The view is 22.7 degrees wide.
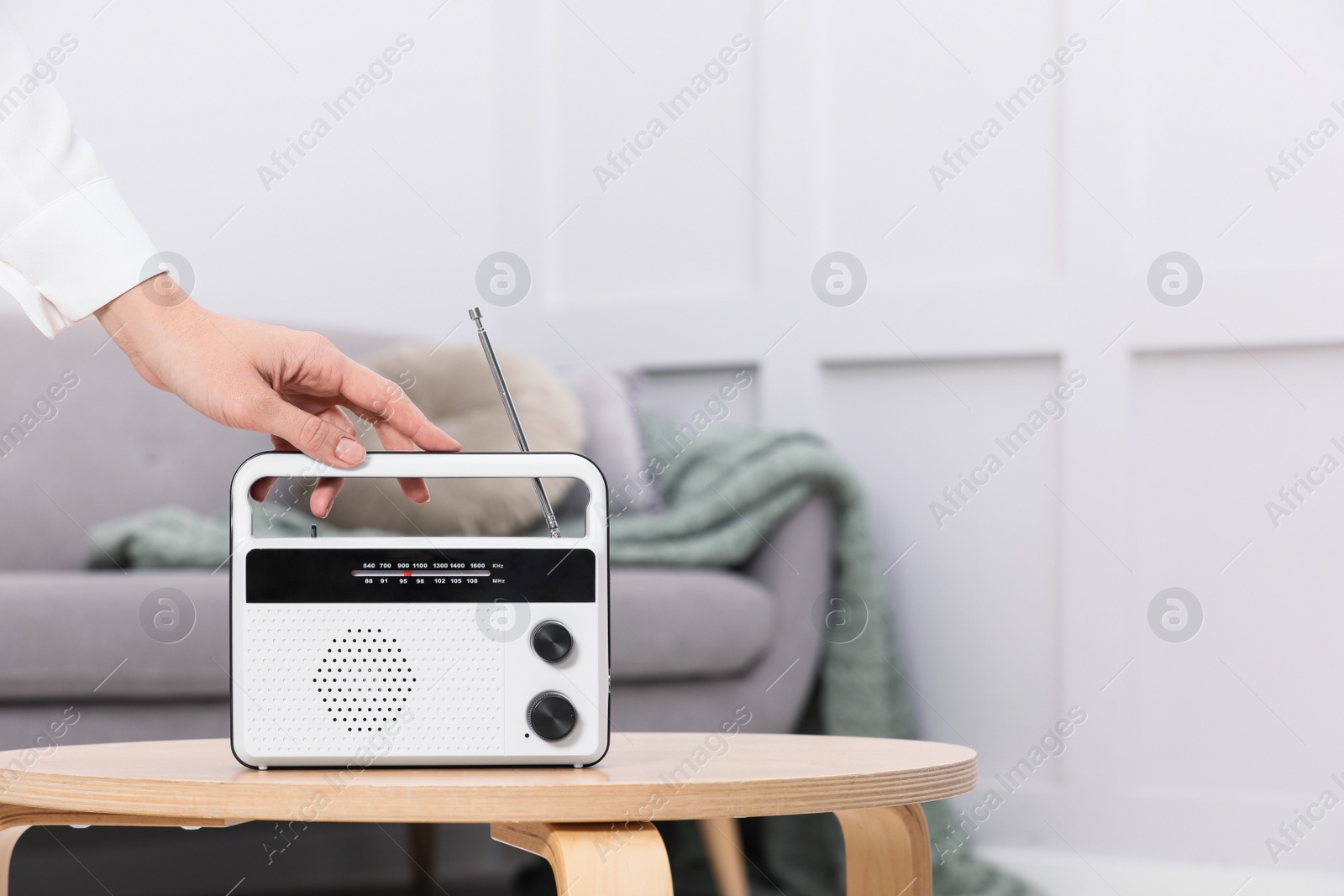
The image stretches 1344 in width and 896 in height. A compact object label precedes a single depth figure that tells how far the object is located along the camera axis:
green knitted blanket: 3.23
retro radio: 2.00
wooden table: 1.91
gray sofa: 2.71
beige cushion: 3.39
